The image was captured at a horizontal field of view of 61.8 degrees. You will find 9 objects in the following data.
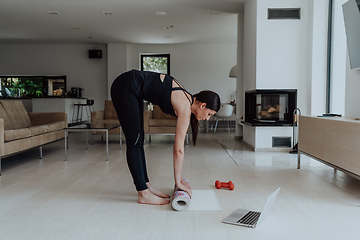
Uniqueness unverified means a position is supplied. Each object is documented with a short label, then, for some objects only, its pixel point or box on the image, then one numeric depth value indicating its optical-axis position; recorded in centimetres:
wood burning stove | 486
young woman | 210
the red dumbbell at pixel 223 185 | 266
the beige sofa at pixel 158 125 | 576
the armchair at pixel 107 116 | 605
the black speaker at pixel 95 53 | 1019
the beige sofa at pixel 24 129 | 337
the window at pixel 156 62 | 1051
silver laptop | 185
